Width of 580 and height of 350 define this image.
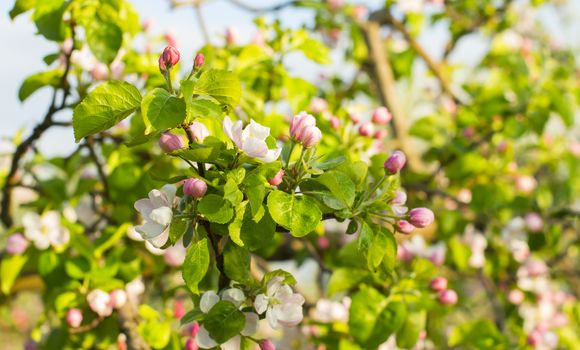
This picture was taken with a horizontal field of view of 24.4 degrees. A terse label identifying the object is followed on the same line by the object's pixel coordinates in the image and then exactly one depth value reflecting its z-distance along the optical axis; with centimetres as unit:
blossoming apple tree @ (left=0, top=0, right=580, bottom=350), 74
